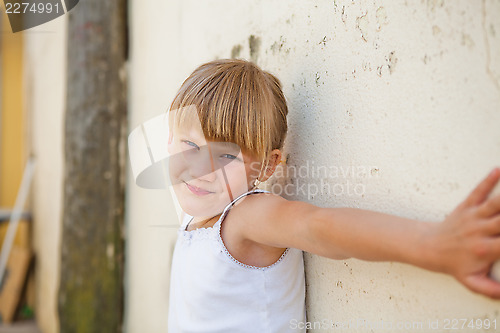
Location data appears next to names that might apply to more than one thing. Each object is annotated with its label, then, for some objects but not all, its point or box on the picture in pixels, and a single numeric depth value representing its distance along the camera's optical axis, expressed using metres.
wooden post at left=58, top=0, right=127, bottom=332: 2.42
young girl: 0.96
